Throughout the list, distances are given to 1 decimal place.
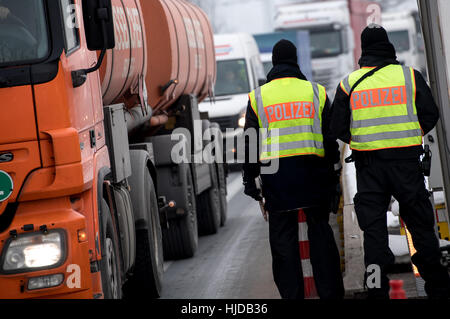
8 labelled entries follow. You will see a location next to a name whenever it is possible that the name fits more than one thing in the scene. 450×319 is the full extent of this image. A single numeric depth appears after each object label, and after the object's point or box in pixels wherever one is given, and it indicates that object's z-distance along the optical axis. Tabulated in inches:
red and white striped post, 596.1
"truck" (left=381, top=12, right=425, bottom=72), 3255.4
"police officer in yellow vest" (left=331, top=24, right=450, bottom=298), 541.6
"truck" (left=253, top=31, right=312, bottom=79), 2341.2
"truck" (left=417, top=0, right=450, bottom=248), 512.4
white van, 1588.3
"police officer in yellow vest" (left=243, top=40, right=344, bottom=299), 579.2
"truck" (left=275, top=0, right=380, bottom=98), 2785.4
